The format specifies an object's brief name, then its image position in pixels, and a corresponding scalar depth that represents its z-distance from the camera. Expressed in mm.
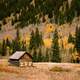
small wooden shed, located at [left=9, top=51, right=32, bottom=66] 83312
